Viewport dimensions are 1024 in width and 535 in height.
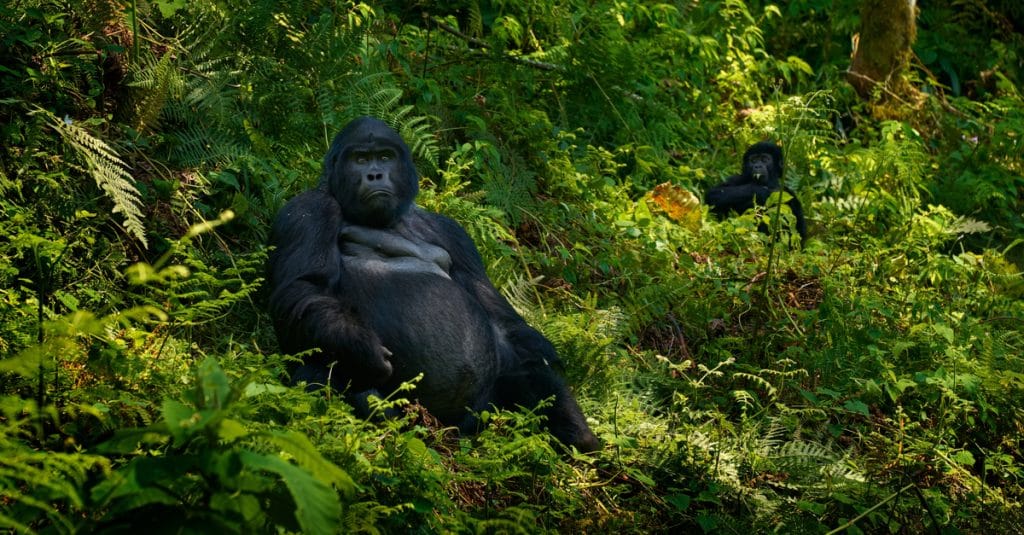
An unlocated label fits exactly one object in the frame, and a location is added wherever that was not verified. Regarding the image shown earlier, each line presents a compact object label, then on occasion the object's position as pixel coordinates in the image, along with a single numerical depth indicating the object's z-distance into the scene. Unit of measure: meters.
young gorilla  13.95
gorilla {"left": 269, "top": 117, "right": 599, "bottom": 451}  7.57
